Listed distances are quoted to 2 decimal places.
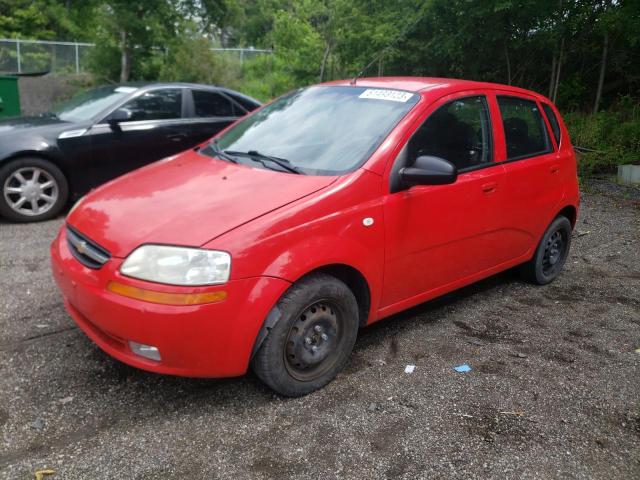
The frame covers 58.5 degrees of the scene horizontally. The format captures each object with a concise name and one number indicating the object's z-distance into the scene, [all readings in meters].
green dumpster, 9.21
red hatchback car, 2.64
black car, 6.00
